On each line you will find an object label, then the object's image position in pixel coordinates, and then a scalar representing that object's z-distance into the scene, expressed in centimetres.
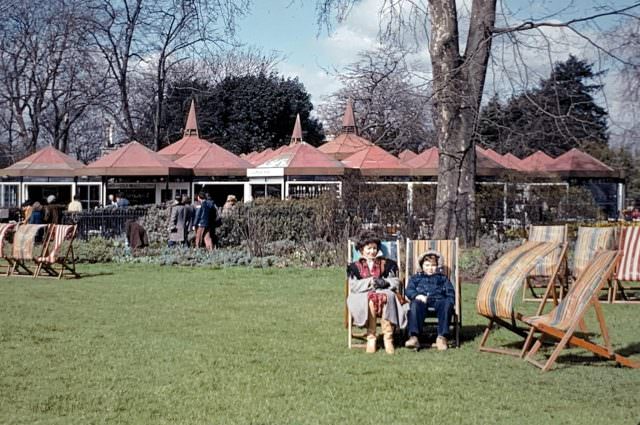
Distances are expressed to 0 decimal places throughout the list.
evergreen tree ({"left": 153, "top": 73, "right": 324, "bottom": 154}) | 5841
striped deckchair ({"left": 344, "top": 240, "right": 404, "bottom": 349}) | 937
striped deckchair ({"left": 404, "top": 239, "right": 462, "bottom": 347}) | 982
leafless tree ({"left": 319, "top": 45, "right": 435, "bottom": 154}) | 1789
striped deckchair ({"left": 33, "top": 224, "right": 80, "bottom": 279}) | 1625
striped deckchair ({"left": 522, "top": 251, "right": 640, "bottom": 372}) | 794
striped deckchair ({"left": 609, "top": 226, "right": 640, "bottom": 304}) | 1281
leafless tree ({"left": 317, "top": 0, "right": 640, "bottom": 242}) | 1825
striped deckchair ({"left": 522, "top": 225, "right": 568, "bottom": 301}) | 1346
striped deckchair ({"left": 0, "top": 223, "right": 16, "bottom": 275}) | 1689
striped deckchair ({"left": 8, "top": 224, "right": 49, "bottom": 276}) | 1655
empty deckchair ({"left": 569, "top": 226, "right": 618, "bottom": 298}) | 1316
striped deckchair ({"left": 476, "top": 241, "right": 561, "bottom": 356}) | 858
